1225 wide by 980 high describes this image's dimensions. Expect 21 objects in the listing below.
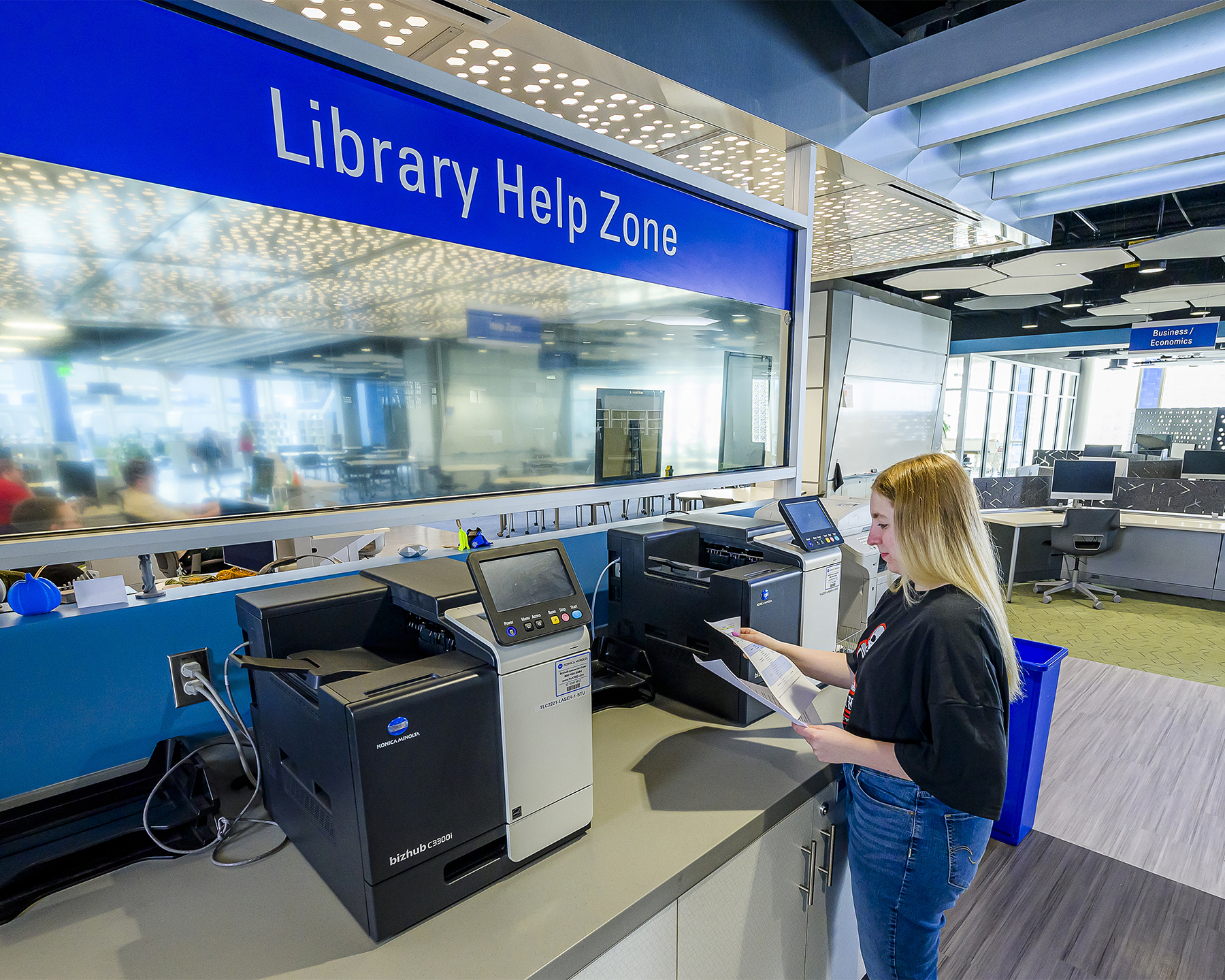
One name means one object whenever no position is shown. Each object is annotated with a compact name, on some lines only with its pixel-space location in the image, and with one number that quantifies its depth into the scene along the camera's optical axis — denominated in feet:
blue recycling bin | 7.70
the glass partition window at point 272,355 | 3.62
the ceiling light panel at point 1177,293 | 19.26
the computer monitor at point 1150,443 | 24.31
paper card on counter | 3.81
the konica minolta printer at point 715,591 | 4.99
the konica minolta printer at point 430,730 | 2.84
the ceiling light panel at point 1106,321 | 28.71
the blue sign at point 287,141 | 3.52
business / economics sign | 26.61
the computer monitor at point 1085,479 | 19.85
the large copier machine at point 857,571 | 7.66
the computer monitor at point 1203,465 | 20.43
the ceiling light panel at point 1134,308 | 23.59
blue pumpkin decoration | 3.66
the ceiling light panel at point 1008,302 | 24.81
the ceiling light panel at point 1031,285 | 19.47
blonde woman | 3.45
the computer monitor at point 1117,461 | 19.77
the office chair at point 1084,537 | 18.31
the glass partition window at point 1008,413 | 33.12
